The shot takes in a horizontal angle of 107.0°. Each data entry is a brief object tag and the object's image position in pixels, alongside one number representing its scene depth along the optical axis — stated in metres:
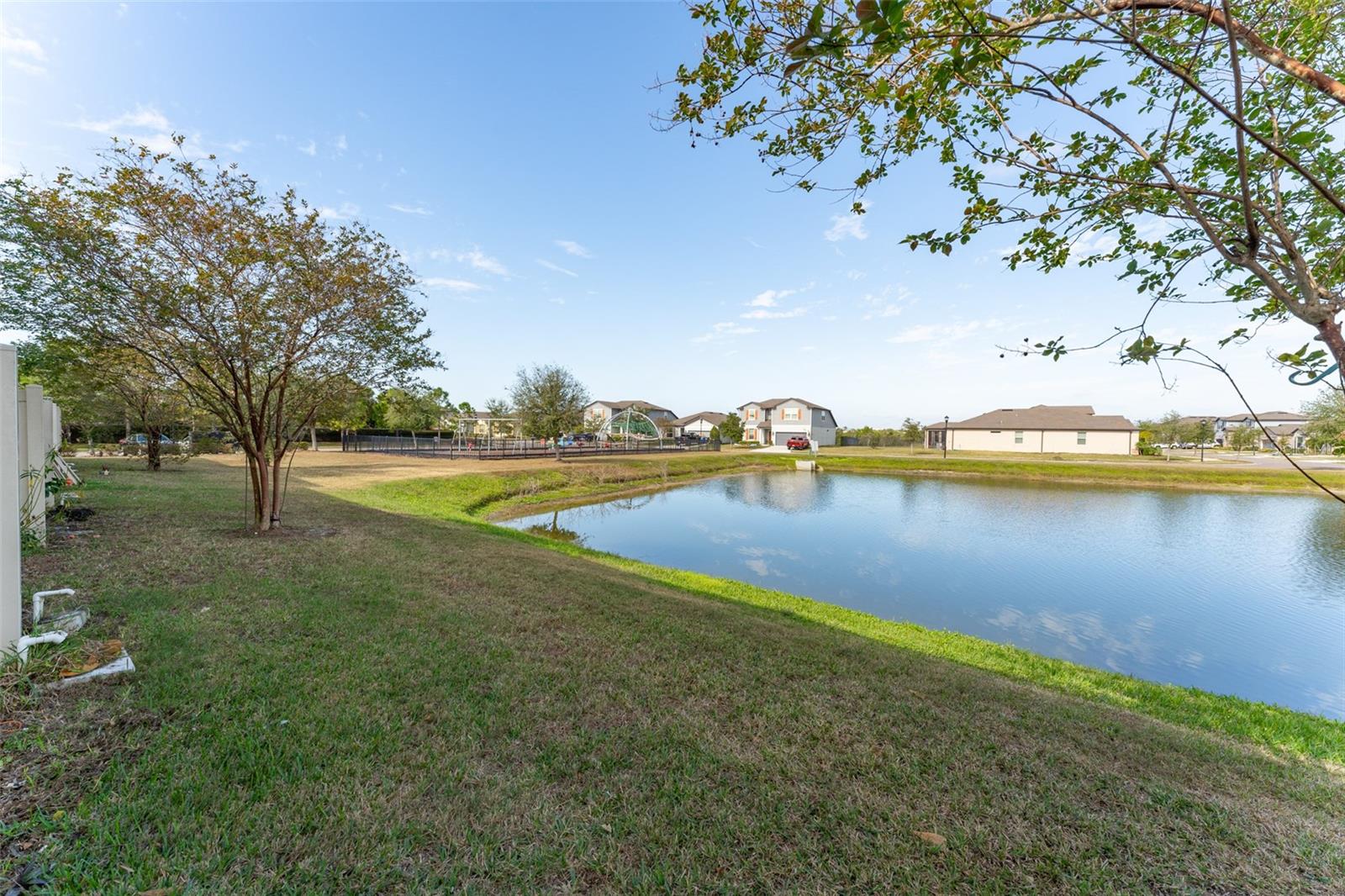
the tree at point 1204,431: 45.72
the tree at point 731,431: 60.78
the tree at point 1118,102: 1.80
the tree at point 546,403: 29.08
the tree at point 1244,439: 51.11
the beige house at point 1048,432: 43.81
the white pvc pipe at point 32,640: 2.76
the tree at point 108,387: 7.29
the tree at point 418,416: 40.38
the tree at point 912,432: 56.09
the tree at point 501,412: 42.66
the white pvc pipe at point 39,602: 3.29
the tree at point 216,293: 5.88
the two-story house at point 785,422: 55.81
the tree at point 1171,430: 52.44
